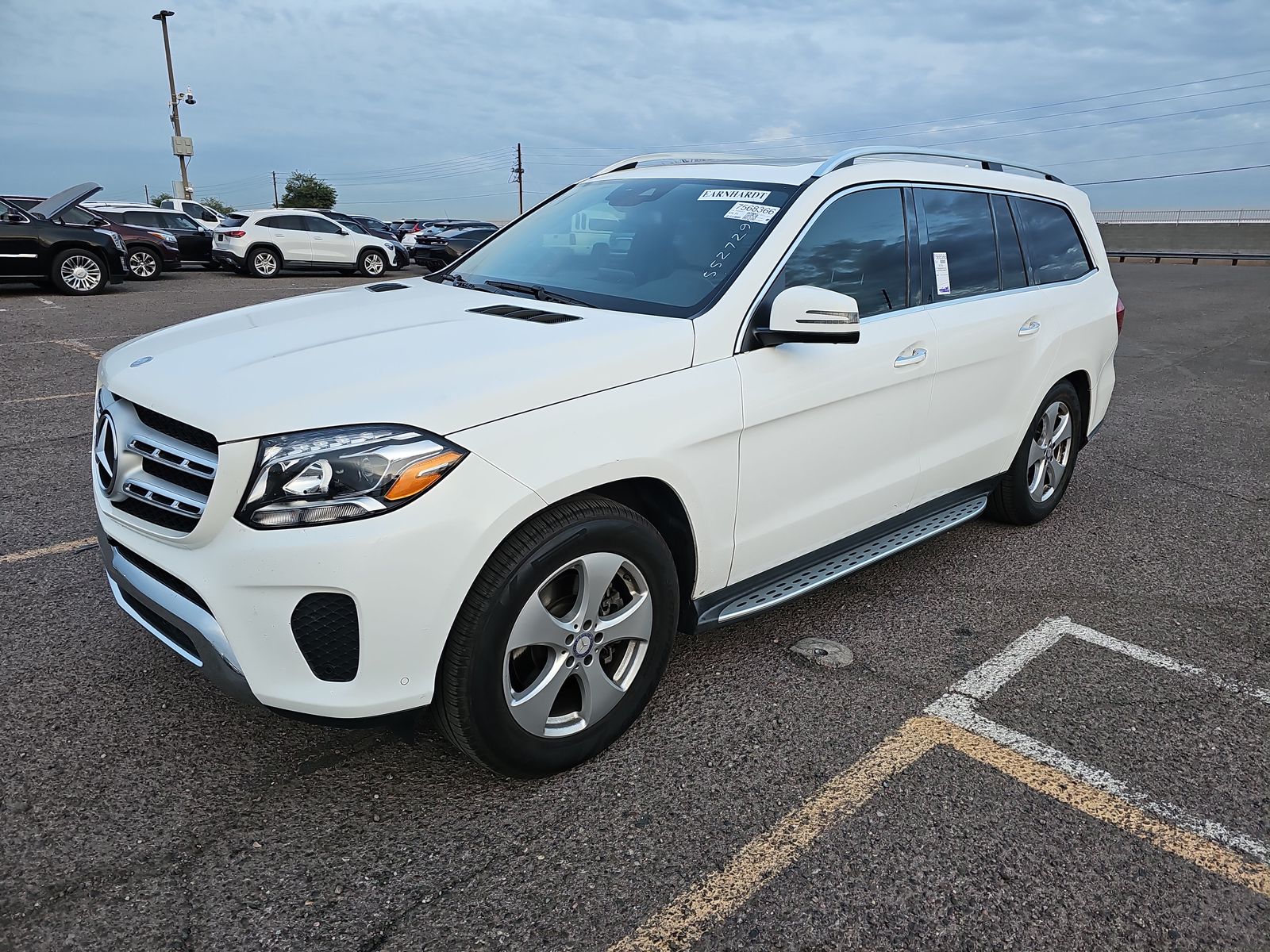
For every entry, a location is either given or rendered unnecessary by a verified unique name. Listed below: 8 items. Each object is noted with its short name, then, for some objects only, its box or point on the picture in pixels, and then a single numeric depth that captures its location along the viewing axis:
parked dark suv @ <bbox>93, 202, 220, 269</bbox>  19.97
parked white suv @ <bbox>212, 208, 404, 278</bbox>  20.55
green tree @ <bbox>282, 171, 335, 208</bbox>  76.88
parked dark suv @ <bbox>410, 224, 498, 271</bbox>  24.19
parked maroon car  18.83
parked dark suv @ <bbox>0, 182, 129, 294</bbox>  14.48
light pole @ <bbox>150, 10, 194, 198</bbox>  37.28
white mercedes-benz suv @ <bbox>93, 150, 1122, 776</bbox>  2.31
